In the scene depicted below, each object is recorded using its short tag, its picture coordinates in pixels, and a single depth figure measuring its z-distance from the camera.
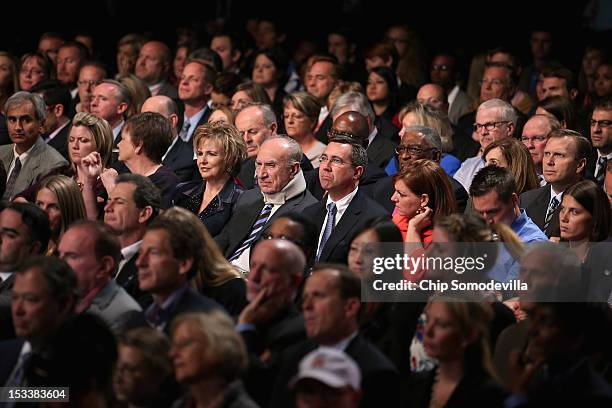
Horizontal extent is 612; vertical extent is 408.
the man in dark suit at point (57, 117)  19.42
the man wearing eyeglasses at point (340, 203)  14.47
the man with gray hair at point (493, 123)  17.92
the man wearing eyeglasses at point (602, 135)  17.56
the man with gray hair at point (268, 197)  15.28
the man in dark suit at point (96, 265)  11.45
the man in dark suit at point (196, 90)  21.00
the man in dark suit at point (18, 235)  12.59
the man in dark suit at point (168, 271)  11.30
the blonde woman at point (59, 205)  13.87
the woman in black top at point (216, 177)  15.87
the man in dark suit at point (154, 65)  23.50
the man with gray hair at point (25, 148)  17.39
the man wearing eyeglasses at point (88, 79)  21.45
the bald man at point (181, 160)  17.95
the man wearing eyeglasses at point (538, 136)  17.14
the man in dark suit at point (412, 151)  15.98
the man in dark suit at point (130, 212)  13.07
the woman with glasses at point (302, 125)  18.75
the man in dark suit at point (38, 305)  10.77
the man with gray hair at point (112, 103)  19.56
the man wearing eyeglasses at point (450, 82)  22.69
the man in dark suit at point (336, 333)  10.02
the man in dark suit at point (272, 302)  10.92
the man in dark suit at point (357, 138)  16.70
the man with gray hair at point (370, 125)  18.87
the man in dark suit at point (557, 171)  15.61
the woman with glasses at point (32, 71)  22.25
